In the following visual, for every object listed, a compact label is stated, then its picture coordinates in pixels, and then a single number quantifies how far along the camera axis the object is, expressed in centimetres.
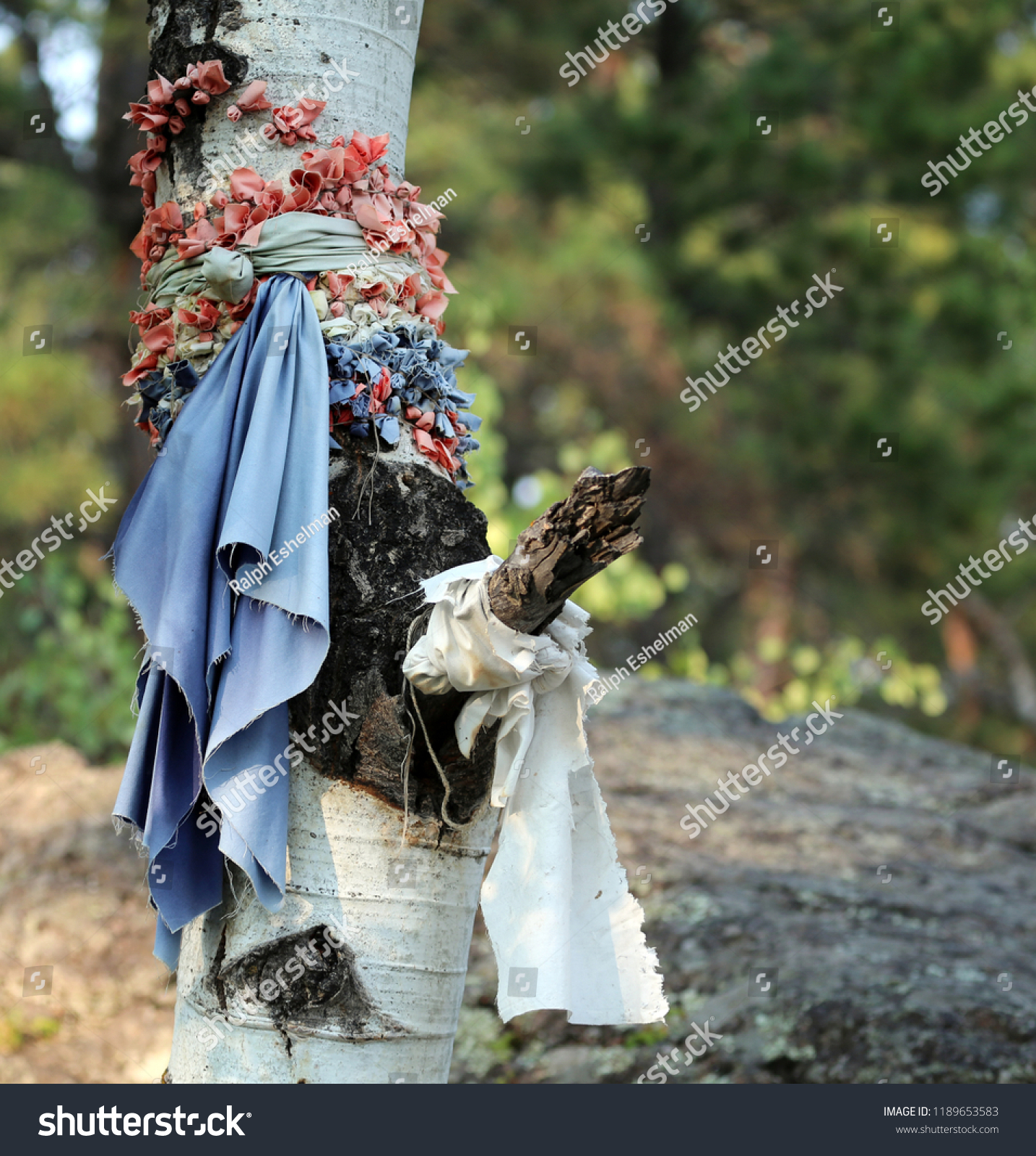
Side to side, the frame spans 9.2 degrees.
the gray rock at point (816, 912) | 488
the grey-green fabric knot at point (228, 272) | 445
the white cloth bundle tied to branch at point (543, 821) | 435
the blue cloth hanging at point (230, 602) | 439
